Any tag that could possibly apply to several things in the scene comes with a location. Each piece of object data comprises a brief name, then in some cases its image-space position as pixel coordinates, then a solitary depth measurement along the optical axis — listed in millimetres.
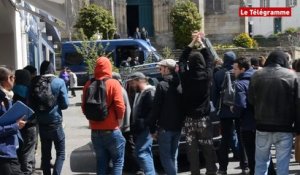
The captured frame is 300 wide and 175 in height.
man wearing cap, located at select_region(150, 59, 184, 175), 8758
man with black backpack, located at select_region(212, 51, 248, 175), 9711
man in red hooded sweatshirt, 8180
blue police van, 31297
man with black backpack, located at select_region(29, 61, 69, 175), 9188
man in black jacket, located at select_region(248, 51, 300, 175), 7715
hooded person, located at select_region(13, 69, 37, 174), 9328
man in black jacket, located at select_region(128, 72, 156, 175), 8844
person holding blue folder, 6961
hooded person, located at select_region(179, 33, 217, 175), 8930
